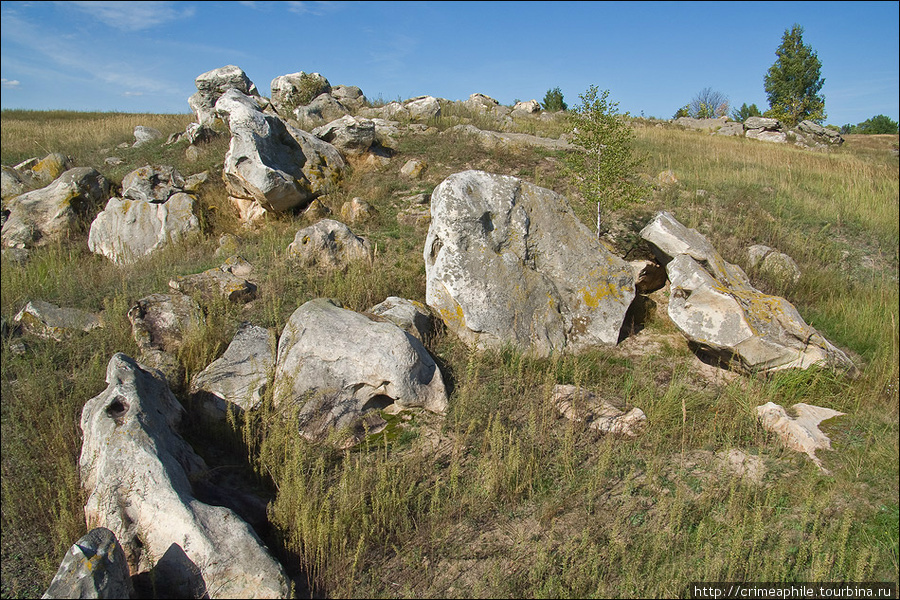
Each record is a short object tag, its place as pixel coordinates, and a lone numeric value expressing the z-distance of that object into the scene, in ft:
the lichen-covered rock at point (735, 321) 20.99
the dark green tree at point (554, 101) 100.39
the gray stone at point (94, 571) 9.78
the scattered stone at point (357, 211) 35.70
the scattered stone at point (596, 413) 17.65
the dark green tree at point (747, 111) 132.17
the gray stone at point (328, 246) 29.07
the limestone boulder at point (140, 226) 34.96
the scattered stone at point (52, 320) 22.77
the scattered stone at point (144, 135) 53.83
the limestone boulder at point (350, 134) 43.27
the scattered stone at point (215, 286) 25.02
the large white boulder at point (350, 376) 17.72
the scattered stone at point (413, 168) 41.96
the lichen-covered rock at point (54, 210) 36.43
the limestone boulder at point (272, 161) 35.78
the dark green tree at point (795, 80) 121.49
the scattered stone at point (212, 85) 56.90
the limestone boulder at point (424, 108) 59.26
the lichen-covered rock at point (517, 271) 22.90
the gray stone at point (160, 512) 11.25
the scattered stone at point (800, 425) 16.49
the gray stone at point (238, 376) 18.17
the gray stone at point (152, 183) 37.70
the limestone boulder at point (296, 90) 61.05
